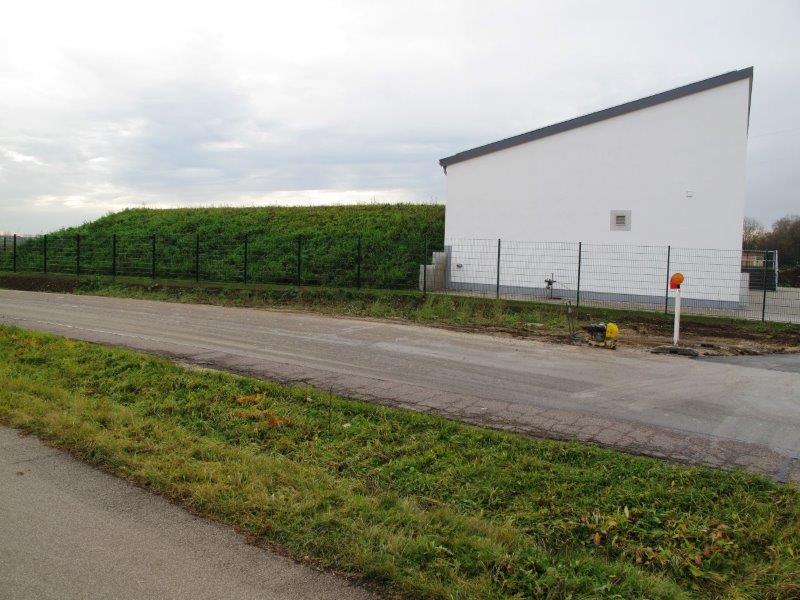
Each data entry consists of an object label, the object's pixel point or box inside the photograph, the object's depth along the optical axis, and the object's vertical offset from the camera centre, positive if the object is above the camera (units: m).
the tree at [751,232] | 40.02 +3.24
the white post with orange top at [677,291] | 12.06 -0.30
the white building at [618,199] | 17.12 +2.24
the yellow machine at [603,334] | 11.96 -1.16
